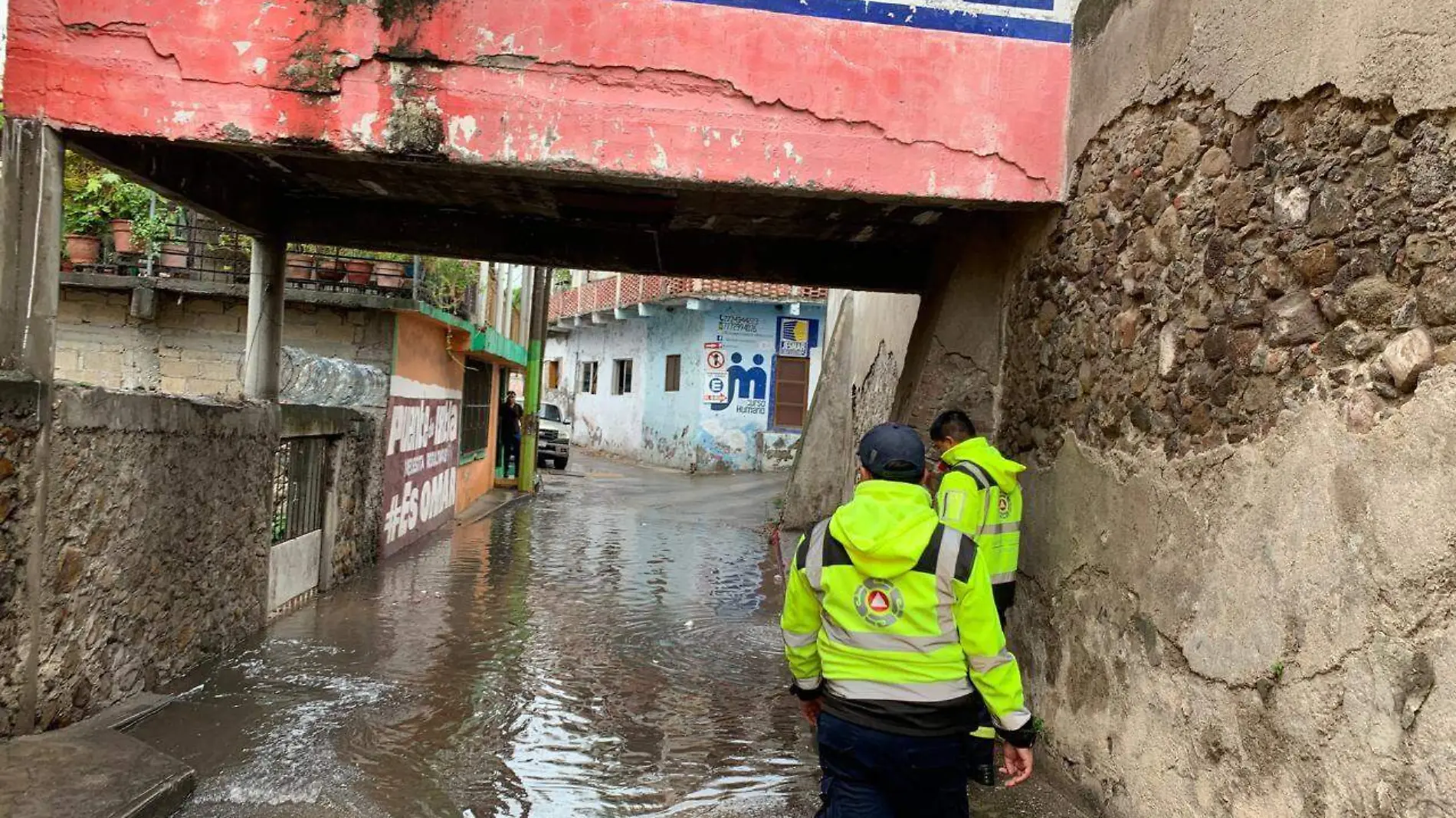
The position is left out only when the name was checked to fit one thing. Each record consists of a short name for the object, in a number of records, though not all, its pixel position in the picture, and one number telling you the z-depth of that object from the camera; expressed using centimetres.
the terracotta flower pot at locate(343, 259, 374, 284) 1113
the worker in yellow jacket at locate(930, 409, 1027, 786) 475
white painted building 2659
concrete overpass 494
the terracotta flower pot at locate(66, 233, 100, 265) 1141
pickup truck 2458
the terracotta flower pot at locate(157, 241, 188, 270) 1131
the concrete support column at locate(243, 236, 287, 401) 789
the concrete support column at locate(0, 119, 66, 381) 483
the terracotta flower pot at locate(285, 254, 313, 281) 1102
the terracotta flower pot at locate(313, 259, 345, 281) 1116
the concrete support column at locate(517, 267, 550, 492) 1928
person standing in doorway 2106
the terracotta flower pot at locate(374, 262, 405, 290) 1115
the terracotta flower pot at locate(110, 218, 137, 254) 1132
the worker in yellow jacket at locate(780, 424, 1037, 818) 291
